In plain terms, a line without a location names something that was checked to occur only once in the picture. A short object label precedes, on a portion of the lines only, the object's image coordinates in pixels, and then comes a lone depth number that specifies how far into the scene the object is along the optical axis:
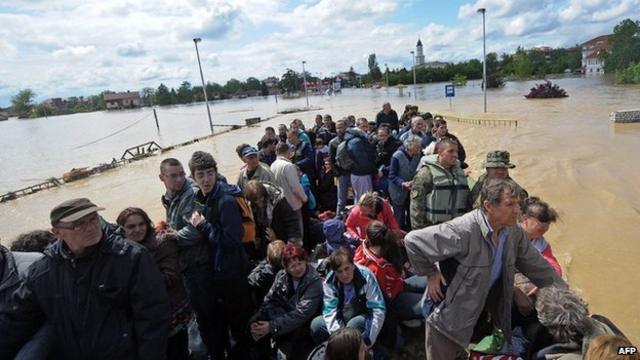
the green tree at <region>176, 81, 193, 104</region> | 122.88
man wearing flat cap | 2.05
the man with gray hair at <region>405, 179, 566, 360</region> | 2.20
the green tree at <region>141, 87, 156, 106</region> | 121.85
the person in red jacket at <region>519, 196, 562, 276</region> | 2.95
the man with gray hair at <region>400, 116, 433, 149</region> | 6.66
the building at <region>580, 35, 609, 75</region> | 93.04
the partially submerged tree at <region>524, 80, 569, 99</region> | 38.28
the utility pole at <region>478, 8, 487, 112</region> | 22.91
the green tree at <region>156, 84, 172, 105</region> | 122.38
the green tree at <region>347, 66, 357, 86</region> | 143.12
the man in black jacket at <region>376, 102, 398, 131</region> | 9.82
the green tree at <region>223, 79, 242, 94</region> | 131.88
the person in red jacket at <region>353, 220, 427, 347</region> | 3.43
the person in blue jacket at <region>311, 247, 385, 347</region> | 2.98
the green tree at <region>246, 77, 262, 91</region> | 134.50
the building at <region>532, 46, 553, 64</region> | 122.97
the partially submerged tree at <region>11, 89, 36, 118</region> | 123.31
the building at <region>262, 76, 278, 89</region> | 156.25
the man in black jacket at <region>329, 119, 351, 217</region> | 6.31
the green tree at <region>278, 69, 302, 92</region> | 110.62
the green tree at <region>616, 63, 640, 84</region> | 50.42
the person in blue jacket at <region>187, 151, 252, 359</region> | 2.96
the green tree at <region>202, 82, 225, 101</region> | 127.25
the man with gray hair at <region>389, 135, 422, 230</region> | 5.35
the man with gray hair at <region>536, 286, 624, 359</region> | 2.03
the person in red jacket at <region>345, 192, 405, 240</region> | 4.24
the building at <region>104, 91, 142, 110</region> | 128.88
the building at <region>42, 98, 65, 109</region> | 145.12
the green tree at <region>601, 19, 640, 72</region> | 67.69
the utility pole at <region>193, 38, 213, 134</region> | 27.48
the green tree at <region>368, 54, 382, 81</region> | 125.31
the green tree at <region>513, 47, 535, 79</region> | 97.06
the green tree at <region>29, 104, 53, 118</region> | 127.50
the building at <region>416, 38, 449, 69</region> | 149.12
